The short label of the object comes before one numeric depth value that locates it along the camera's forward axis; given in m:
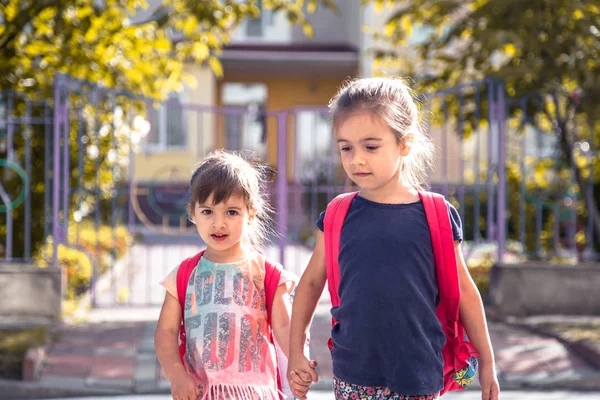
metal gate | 8.71
